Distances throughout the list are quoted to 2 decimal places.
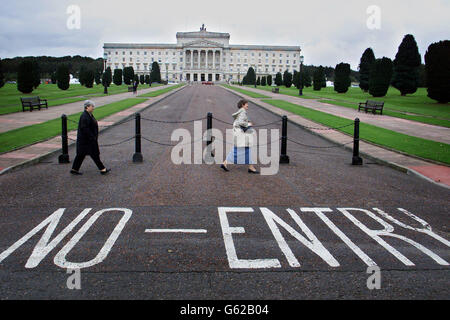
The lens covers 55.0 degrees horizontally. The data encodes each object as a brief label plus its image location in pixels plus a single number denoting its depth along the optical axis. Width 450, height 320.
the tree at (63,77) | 52.47
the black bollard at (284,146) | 12.06
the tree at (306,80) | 77.96
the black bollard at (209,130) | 13.43
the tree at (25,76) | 42.34
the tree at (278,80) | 94.38
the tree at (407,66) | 51.84
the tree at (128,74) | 77.94
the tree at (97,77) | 91.25
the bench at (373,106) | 28.03
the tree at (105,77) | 50.31
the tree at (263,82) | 103.84
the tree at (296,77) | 76.61
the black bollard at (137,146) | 11.96
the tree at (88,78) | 65.81
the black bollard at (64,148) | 11.66
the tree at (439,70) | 35.50
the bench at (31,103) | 26.92
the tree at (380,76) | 46.50
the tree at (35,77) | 44.64
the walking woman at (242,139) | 10.72
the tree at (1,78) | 42.43
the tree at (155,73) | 107.57
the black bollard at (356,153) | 12.09
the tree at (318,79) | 65.31
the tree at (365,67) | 62.44
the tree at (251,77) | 107.29
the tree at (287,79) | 83.79
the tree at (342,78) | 57.64
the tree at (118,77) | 76.50
